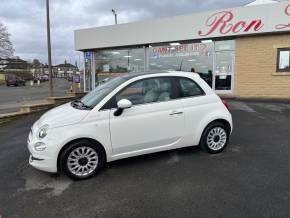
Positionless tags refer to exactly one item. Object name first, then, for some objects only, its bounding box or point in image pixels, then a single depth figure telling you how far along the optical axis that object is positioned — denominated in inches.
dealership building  468.8
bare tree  2023.9
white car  155.5
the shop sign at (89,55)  669.7
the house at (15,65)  3265.7
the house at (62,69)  5048.7
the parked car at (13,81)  1595.7
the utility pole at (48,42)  479.2
